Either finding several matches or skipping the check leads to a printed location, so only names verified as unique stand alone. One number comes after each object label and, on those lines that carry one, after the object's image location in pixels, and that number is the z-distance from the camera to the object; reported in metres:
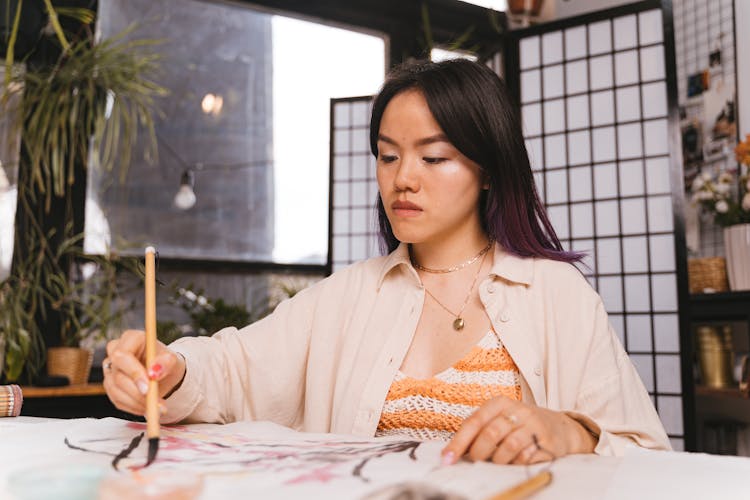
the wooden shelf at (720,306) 2.98
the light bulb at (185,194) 3.81
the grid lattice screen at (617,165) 2.89
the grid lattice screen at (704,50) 3.46
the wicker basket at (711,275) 3.19
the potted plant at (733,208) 3.03
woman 1.20
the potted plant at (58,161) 2.85
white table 0.56
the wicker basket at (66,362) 2.91
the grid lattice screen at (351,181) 4.04
